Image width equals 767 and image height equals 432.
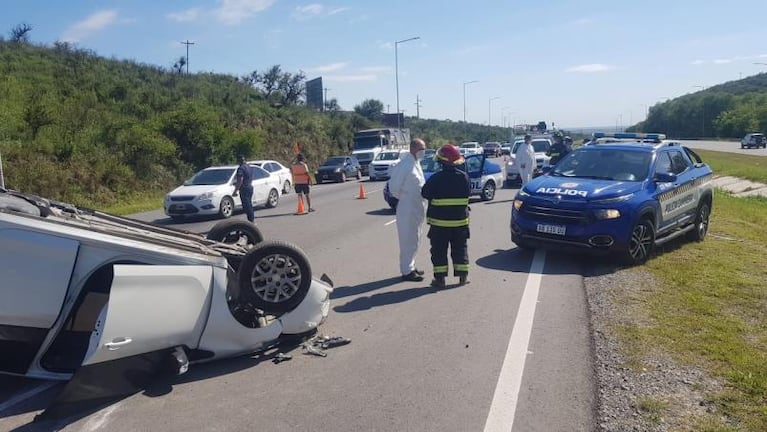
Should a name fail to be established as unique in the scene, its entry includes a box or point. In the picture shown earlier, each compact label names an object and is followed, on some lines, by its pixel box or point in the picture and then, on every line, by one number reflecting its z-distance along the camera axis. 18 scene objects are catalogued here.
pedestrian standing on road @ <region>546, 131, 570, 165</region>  18.79
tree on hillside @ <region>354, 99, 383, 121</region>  92.25
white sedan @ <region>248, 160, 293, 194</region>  22.52
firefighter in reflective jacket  7.95
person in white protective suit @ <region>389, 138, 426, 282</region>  8.33
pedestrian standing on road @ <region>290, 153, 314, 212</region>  17.66
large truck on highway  38.53
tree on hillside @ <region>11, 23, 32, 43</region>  45.03
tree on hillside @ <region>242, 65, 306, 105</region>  66.44
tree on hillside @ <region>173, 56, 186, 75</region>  55.84
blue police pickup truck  8.79
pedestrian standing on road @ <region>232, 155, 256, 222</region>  15.10
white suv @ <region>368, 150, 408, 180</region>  32.94
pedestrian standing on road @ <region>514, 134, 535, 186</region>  18.92
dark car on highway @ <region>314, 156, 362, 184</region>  33.09
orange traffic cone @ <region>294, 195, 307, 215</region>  17.47
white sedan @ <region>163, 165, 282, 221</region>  16.78
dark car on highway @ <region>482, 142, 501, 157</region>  60.26
